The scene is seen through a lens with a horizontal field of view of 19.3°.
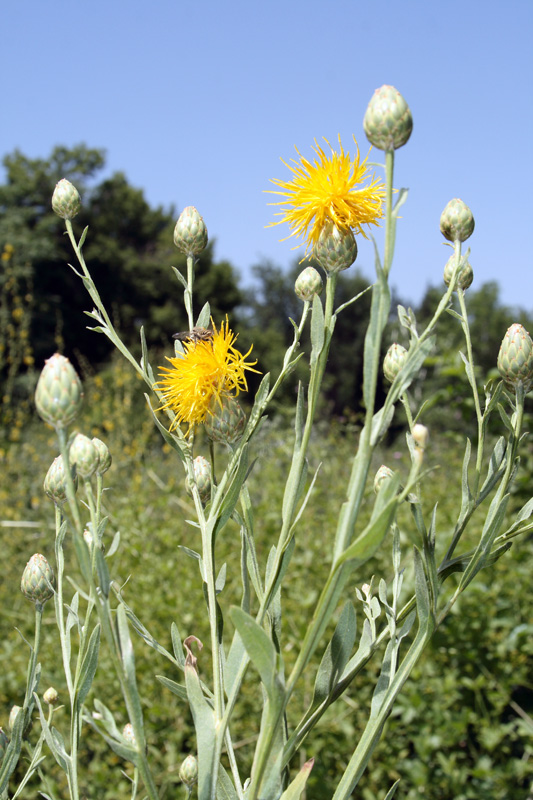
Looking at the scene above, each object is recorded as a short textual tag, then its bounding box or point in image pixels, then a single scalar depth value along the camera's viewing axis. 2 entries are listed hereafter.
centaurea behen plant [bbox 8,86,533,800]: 0.43
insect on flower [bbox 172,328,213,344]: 0.51
